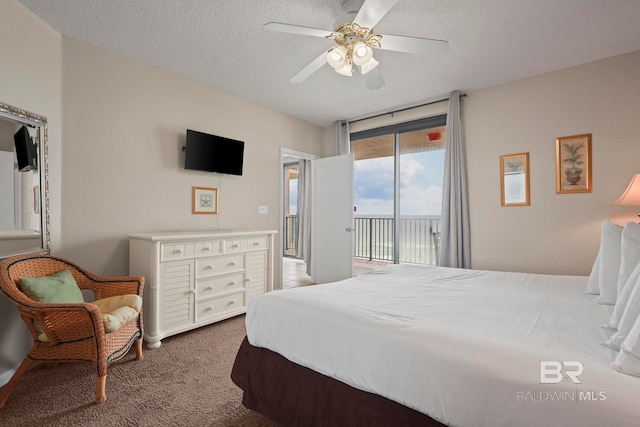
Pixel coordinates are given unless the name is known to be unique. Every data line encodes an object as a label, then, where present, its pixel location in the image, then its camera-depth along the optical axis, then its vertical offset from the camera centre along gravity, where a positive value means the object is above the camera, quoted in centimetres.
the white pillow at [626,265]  121 -24
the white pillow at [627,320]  100 -36
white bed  85 -48
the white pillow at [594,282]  178 -41
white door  439 -5
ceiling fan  189 +119
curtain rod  377 +151
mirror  203 +25
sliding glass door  440 +46
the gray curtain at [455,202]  358 +17
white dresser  254 -58
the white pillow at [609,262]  158 -27
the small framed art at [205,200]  336 +19
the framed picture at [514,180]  327 +40
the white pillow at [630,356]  86 -42
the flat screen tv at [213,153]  322 +73
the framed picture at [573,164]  296 +52
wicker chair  172 -70
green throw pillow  186 -47
